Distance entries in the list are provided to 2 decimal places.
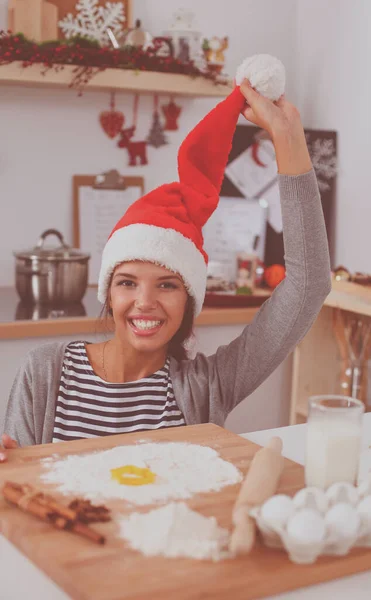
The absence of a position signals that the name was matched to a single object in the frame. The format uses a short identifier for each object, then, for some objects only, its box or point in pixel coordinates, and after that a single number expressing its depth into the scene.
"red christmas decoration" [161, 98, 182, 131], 3.25
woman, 1.36
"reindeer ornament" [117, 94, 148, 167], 3.21
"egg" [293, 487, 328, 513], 0.89
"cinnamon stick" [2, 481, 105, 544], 0.85
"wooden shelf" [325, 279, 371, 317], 2.56
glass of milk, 1.00
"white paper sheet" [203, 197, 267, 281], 3.33
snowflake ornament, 2.98
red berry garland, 2.71
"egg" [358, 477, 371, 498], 0.93
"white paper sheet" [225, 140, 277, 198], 3.32
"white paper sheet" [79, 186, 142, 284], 3.17
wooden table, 0.78
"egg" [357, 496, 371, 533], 0.86
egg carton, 0.81
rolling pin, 0.83
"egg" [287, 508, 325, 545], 0.80
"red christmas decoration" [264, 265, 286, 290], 3.19
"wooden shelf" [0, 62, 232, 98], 2.75
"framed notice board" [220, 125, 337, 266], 3.31
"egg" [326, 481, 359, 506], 0.91
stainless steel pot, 2.69
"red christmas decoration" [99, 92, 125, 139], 3.18
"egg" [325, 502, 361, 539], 0.83
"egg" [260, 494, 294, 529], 0.83
